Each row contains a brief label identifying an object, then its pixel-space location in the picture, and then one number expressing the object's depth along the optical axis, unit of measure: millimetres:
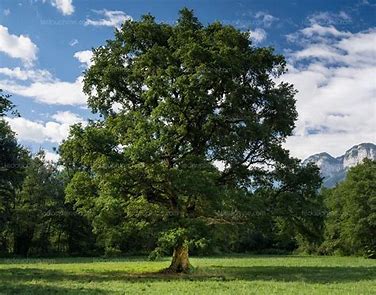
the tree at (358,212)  75938
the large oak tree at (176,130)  30219
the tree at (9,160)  41531
